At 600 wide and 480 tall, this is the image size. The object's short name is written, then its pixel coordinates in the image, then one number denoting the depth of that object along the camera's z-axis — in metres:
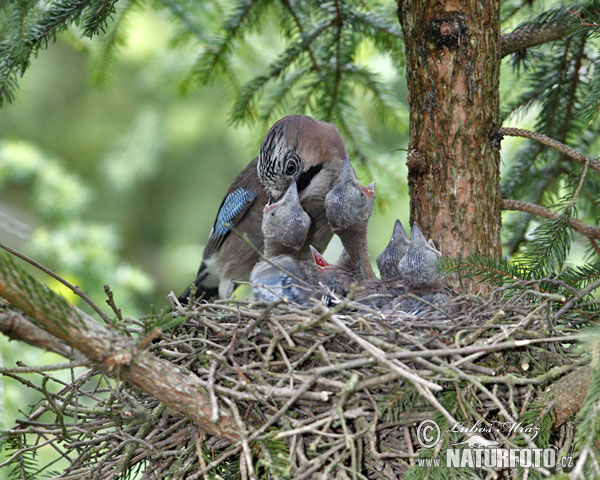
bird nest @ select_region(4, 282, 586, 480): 3.71
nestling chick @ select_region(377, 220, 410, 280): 5.59
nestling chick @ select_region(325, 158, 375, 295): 5.87
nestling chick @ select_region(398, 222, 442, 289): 4.98
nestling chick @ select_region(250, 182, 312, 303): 5.64
